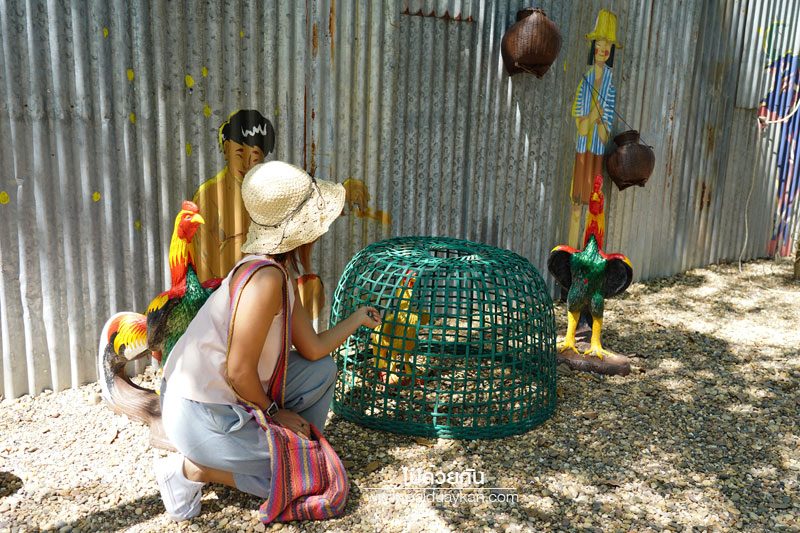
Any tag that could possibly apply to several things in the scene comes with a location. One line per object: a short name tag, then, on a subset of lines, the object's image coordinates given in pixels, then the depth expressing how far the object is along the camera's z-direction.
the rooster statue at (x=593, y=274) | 4.41
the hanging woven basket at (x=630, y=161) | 6.15
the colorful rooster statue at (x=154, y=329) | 3.32
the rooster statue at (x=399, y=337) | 3.43
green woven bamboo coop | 3.48
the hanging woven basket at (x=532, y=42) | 5.16
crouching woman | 2.64
